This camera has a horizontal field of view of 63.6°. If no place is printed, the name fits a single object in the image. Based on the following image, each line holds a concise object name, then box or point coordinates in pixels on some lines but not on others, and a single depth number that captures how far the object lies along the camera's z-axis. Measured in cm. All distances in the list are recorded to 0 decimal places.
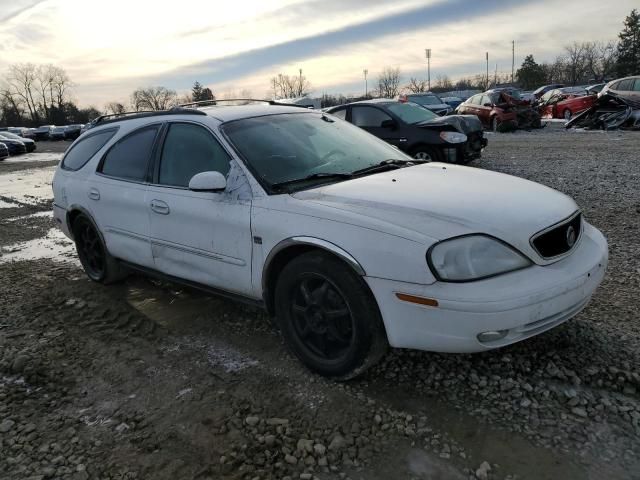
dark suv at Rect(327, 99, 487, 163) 987
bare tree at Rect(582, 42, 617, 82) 7661
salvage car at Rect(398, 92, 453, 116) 2172
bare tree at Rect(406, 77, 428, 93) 10269
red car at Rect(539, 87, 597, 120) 2253
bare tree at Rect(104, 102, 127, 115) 8550
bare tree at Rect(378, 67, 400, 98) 10295
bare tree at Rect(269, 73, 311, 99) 9838
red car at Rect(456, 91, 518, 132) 1927
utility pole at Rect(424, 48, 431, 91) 9875
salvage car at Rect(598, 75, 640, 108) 1680
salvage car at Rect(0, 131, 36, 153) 3166
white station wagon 254
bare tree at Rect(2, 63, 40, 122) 9210
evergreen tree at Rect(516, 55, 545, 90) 7750
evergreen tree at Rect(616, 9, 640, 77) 6178
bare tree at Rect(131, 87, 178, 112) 9089
